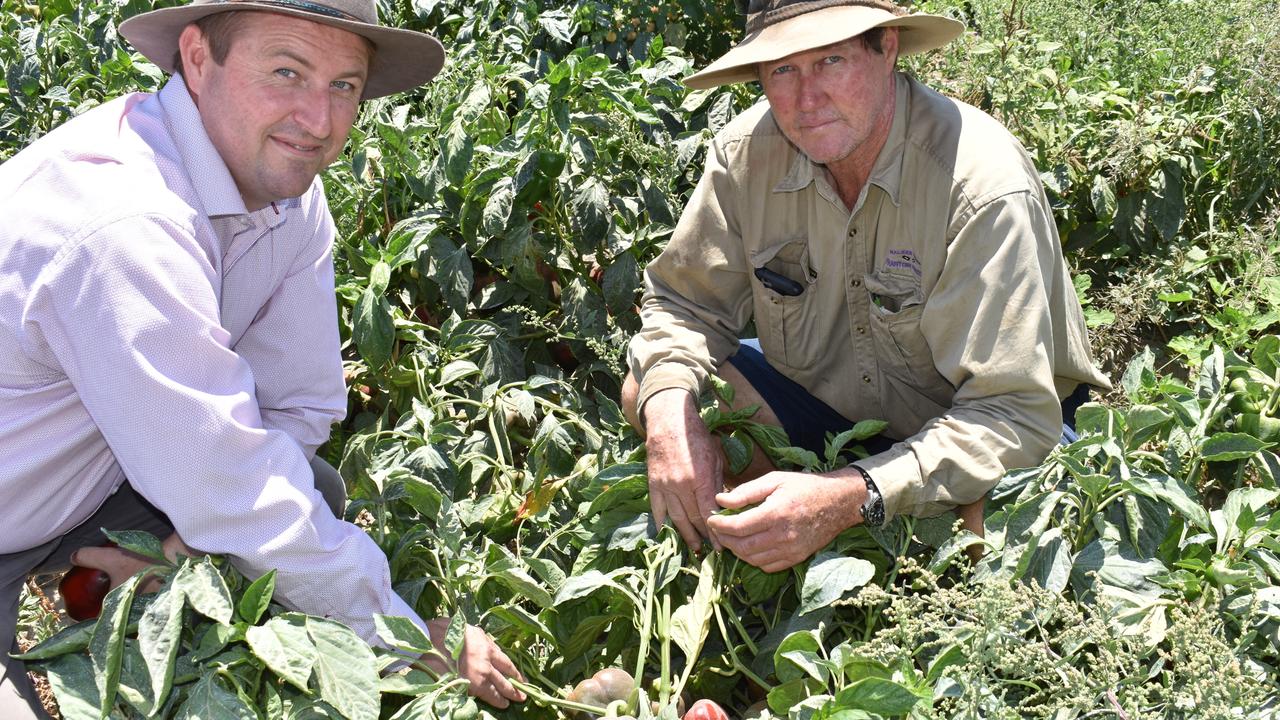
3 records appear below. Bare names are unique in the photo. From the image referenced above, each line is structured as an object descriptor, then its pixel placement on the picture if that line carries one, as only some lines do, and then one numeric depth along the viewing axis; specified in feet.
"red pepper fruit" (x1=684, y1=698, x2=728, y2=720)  6.09
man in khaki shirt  7.18
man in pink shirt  5.81
